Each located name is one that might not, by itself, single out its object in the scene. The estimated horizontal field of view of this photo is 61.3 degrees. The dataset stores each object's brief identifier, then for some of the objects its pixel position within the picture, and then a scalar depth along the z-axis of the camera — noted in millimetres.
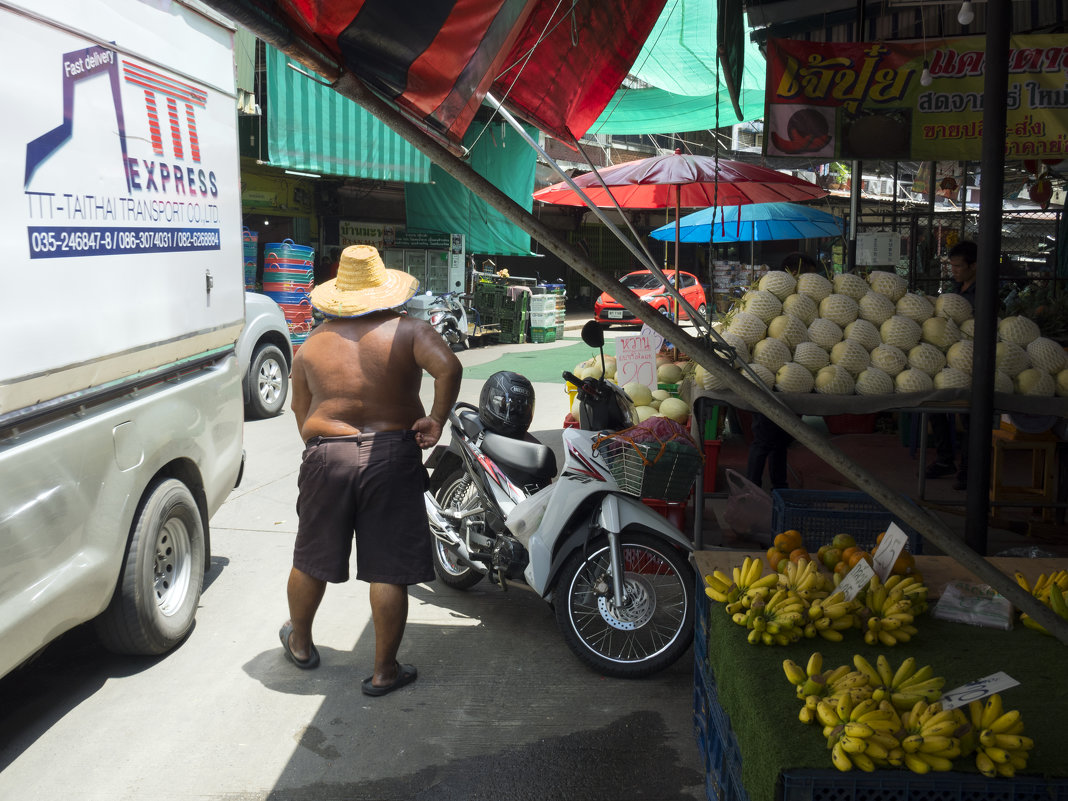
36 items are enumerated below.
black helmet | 5012
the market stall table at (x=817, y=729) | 1981
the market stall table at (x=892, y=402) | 4402
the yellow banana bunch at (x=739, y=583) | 2885
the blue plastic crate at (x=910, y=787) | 1969
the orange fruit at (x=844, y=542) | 3428
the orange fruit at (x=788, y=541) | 3441
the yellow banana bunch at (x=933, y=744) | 1989
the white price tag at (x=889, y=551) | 2930
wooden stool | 6258
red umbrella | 8453
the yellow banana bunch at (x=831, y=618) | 2736
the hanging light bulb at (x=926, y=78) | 6059
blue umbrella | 13328
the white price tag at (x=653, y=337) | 6133
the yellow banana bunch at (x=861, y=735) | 1984
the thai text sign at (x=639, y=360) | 6121
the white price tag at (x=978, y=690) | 2100
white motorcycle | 4230
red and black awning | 2326
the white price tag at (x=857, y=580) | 2791
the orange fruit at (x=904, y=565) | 3098
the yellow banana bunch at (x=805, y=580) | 2898
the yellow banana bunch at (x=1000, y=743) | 1974
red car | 21130
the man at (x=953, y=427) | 6789
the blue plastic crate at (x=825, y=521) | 4043
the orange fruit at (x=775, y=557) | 3305
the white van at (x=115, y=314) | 3133
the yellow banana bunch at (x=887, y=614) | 2703
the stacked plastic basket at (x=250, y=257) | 13323
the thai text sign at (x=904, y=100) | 6109
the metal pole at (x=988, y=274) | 2730
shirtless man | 3986
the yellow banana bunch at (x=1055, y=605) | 2796
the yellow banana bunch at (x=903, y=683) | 2246
